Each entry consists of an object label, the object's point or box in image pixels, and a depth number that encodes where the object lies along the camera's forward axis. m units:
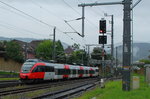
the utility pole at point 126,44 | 21.12
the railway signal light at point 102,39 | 26.98
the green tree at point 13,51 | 79.56
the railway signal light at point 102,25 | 25.84
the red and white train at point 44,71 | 37.56
